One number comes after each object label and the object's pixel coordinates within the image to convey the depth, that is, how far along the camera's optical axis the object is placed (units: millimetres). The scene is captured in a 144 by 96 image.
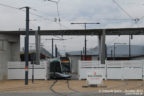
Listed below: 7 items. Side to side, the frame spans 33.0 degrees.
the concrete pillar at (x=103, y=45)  31295
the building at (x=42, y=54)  54494
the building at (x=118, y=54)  60800
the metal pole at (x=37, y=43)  32250
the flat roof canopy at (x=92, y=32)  31828
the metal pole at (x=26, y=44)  24358
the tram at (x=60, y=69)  33125
